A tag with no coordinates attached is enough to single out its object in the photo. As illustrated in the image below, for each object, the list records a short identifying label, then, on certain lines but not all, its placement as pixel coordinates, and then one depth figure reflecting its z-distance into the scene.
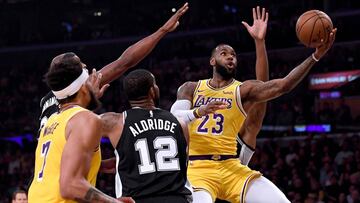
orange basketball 6.94
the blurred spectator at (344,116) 15.79
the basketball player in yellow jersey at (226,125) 6.91
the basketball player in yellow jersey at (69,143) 4.07
